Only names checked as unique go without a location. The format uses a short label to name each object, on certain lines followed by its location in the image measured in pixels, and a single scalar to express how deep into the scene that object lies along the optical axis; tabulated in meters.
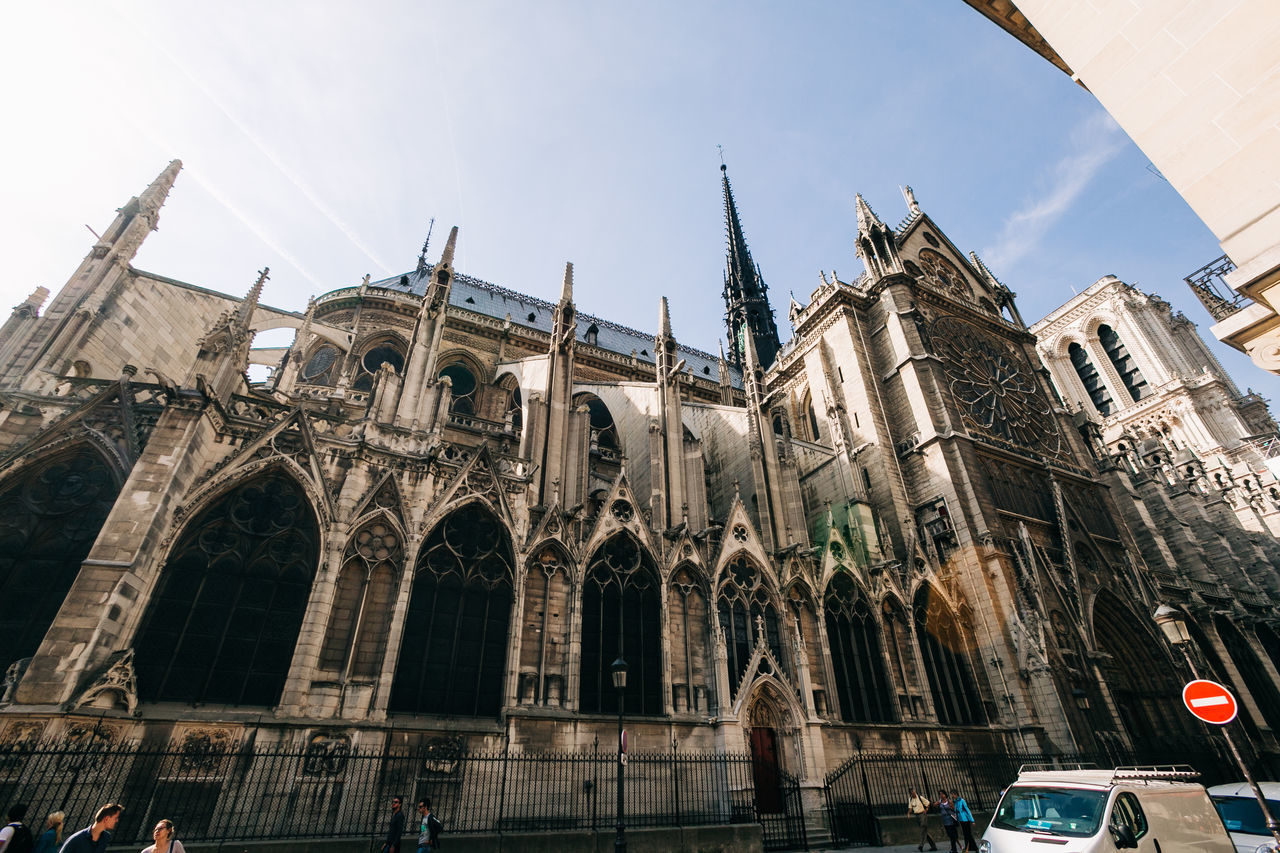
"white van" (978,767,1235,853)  6.10
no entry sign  6.61
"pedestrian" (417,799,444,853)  7.54
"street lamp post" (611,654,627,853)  9.46
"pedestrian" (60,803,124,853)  4.97
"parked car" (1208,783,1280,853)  8.55
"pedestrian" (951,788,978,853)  11.06
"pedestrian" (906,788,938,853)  11.58
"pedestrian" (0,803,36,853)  5.35
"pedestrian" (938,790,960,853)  10.99
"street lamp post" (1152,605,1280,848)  9.22
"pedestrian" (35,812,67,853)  5.42
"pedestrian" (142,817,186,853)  4.81
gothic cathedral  10.56
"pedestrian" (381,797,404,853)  7.73
